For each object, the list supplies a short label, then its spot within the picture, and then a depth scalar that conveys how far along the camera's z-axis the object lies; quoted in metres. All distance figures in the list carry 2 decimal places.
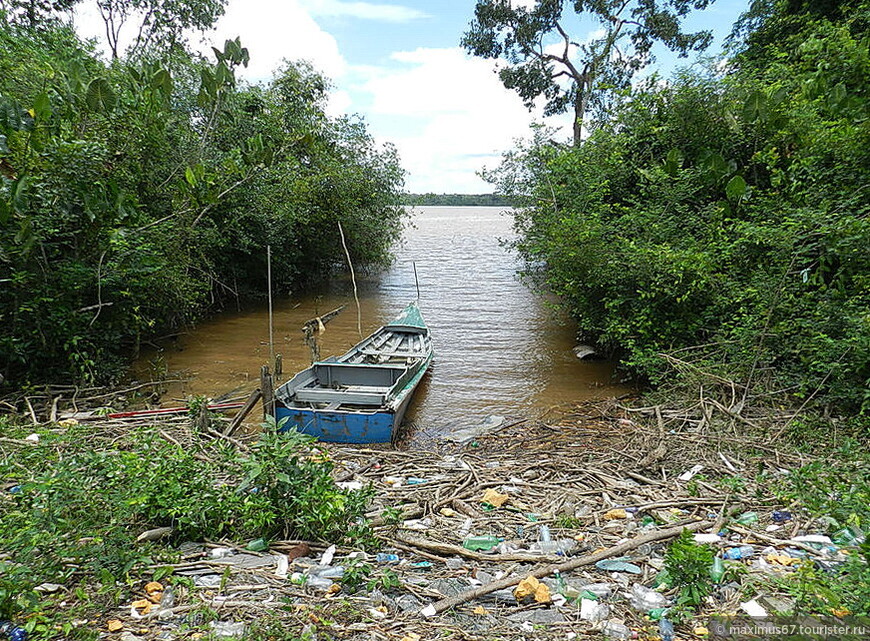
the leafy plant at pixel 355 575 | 3.24
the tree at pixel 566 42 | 21.70
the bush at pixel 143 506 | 3.13
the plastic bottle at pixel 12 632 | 2.53
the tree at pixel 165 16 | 22.47
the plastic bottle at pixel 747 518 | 4.04
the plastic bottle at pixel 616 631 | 2.85
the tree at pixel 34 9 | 17.34
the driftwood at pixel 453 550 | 3.67
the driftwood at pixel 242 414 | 6.31
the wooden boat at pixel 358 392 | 7.06
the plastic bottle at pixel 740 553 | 3.50
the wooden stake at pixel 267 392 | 6.70
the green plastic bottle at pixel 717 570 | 3.15
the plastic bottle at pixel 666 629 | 2.81
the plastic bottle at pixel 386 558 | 3.63
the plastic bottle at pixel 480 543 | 3.93
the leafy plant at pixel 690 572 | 2.99
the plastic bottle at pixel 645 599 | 3.08
